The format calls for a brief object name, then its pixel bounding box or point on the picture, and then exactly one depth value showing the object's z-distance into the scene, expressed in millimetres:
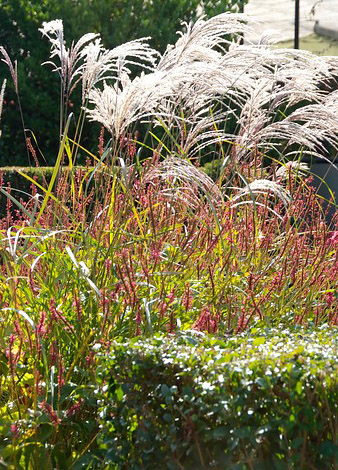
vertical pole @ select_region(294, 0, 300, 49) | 18923
